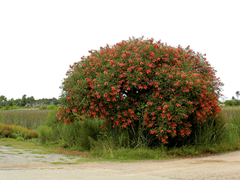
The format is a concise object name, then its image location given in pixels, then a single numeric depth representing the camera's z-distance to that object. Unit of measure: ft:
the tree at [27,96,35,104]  218.59
